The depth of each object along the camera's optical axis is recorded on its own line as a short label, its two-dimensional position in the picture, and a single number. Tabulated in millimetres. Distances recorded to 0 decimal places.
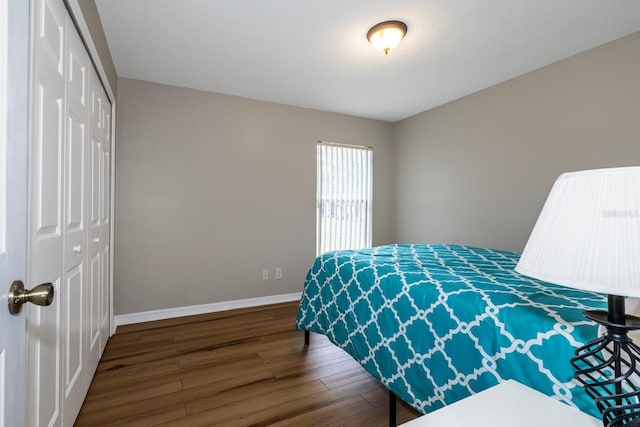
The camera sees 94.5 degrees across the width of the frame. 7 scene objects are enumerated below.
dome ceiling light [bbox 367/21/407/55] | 2076
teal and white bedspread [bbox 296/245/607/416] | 1004
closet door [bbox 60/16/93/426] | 1350
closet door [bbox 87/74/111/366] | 1844
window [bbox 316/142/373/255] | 3943
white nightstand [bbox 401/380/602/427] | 707
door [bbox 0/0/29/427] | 678
